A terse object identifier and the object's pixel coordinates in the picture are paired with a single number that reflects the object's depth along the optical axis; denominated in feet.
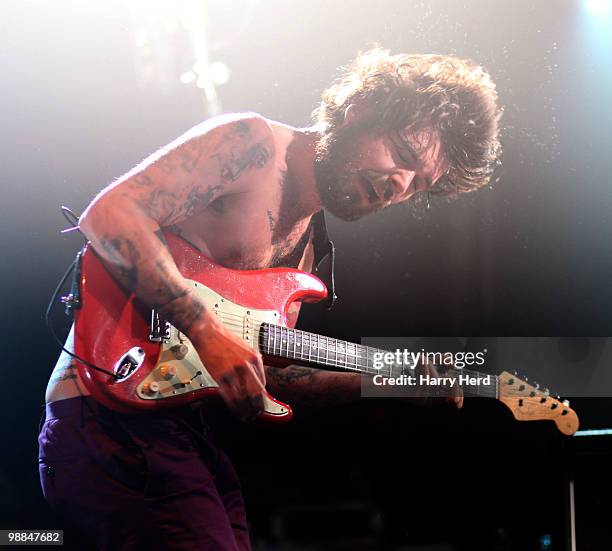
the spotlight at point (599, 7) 7.75
